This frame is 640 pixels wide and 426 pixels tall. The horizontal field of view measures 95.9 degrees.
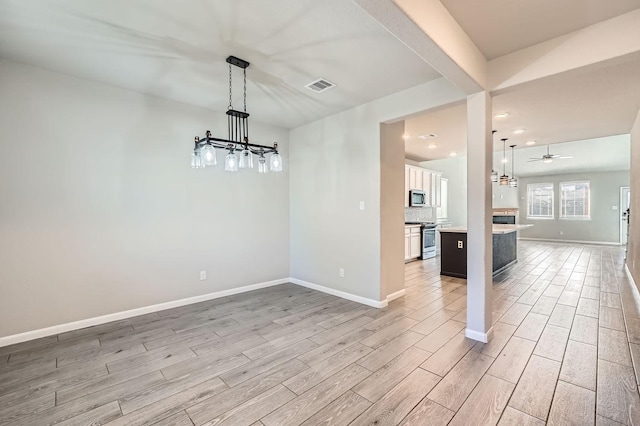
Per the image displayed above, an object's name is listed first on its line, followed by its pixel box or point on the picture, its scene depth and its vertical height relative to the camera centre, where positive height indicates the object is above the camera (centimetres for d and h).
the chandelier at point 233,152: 262 +56
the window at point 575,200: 1041 +23
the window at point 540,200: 1112 +25
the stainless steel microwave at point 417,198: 707 +25
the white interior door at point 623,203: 970 +9
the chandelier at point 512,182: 711 +62
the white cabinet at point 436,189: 809 +54
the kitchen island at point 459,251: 525 -82
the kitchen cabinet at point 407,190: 699 +44
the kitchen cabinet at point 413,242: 667 -81
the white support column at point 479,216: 270 -8
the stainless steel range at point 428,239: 712 -80
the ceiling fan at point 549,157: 643 +129
